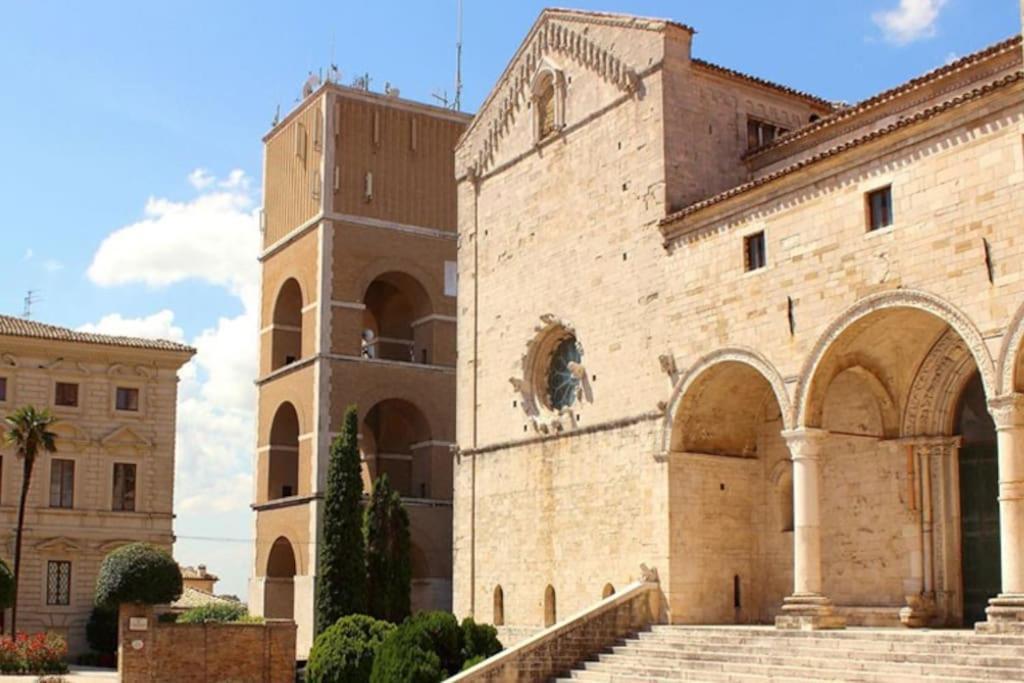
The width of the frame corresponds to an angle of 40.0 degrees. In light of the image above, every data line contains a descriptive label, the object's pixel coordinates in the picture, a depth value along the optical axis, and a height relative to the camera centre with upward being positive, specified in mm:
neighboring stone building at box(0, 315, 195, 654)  46781 +2076
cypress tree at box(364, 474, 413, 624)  37438 -922
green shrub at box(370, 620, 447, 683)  24938 -2470
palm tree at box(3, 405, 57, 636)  42406 +2641
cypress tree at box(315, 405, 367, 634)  36500 -453
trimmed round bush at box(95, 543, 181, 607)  34312 -1368
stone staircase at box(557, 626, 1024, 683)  18172 -1936
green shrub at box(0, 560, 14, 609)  39469 -1838
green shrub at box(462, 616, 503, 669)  25766 -2204
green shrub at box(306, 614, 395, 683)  27781 -2562
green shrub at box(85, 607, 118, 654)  44906 -3497
